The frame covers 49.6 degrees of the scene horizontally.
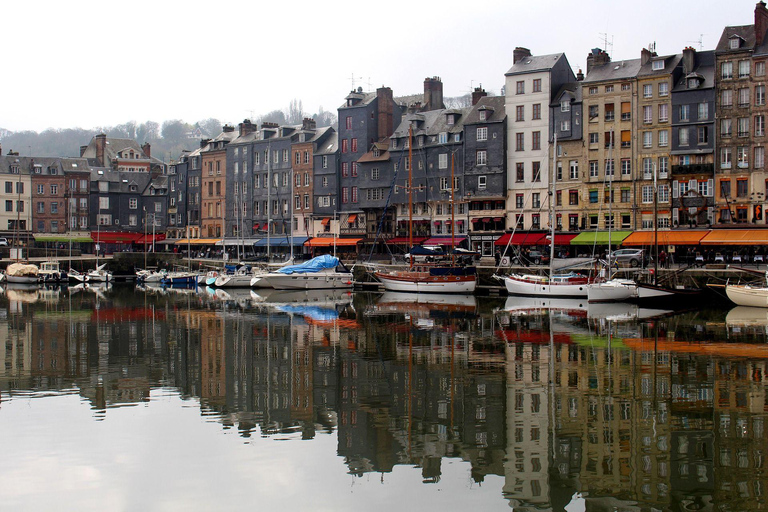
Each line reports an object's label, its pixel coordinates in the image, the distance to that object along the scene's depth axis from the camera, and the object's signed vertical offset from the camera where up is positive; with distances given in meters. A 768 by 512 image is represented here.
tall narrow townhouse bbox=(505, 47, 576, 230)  64.75 +8.53
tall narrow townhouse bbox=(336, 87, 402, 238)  76.78 +9.88
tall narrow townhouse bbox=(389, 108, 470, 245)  69.56 +6.03
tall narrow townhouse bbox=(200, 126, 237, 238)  91.69 +6.07
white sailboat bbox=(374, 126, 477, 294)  54.72 -2.60
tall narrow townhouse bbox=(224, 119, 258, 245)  87.88 +6.01
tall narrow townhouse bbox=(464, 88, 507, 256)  66.44 +5.12
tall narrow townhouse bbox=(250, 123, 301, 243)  84.00 +6.60
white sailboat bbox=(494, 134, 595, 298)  49.47 -2.65
